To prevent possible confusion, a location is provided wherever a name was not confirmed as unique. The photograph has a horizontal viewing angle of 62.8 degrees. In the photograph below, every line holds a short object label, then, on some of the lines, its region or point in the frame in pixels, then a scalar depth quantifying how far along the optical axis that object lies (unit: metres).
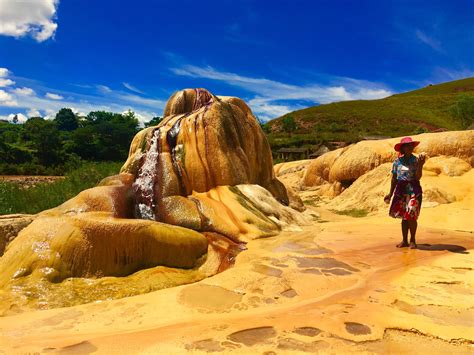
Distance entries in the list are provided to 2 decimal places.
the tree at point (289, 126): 55.66
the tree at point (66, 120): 63.41
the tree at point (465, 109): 33.03
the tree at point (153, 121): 51.99
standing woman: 4.92
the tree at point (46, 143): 36.44
